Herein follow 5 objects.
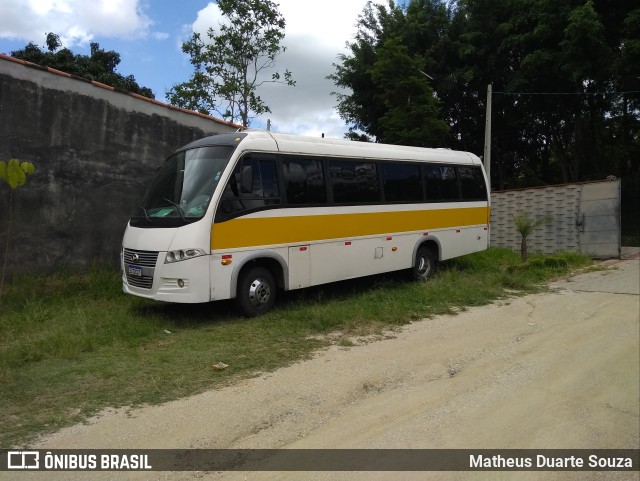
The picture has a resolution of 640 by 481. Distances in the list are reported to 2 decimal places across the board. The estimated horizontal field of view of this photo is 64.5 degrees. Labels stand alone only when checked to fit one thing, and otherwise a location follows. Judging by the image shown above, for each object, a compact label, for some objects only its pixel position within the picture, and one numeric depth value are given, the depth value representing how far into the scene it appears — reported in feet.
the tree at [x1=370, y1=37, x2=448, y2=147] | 69.77
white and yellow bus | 22.45
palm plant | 42.75
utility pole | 59.16
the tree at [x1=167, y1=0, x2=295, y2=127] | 69.36
